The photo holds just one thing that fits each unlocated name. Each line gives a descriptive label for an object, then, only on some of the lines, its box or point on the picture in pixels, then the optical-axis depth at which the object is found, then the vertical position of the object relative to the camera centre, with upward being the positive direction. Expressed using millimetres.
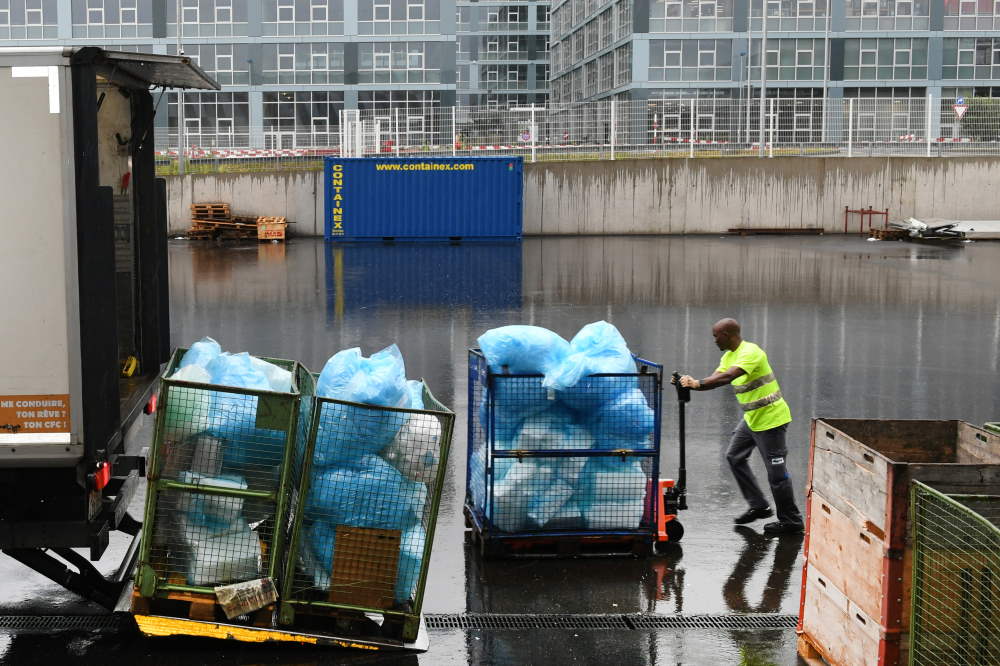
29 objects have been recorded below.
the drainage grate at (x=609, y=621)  6320 -2241
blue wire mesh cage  7172 -1454
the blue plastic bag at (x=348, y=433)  5816 -1079
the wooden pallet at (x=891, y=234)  34750 -384
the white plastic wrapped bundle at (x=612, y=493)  7246 -1739
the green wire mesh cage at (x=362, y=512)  5816 -1492
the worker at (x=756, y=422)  7922 -1412
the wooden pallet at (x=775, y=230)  36281 -271
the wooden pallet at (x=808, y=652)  5727 -2188
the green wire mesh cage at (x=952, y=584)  4508 -1477
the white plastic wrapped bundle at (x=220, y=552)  5664 -1654
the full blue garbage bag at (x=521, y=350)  7168 -810
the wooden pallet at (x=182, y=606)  5680 -1921
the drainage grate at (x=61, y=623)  6211 -2210
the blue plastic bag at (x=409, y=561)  5891 -1757
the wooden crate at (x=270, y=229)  34750 -211
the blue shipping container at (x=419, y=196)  33250 +763
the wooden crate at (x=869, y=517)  4867 -1360
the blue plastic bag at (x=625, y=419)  7195 -1249
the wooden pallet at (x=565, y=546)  7250 -2083
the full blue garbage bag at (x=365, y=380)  5891 -826
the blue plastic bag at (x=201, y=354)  5945 -694
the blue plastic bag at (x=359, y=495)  5832 -1401
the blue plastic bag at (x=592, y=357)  7035 -863
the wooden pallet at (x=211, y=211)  35375 +349
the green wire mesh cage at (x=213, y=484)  5578 -1291
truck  5016 -511
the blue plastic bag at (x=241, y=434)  5586 -1045
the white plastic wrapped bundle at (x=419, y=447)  5875 -1163
